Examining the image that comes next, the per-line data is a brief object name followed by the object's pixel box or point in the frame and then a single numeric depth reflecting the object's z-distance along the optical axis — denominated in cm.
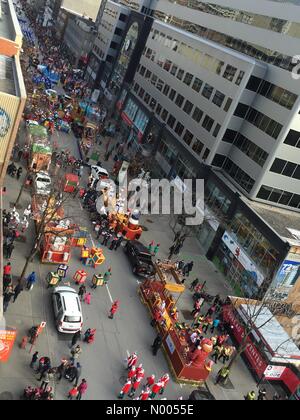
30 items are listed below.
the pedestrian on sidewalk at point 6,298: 2670
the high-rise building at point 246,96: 4212
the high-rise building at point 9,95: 2684
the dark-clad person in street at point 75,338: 2633
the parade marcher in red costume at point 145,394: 2402
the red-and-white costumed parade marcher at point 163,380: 2536
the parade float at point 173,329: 2761
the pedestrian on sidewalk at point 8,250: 3179
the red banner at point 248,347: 3124
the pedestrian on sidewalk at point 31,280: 2945
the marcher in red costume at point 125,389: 2421
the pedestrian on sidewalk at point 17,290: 2776
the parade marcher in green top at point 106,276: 3381
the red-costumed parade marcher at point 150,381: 2516
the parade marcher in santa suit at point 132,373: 2517
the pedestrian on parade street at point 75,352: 2497
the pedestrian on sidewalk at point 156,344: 2864
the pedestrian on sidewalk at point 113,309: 3034
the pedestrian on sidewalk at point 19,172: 4402
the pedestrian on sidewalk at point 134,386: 2456
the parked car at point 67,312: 2688
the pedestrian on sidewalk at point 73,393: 2259
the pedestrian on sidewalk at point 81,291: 3100
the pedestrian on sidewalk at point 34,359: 2325
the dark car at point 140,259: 3681
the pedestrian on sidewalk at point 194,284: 3855
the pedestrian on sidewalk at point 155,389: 2500
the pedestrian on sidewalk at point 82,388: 2261
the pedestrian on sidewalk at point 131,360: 2627
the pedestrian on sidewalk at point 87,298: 3077
